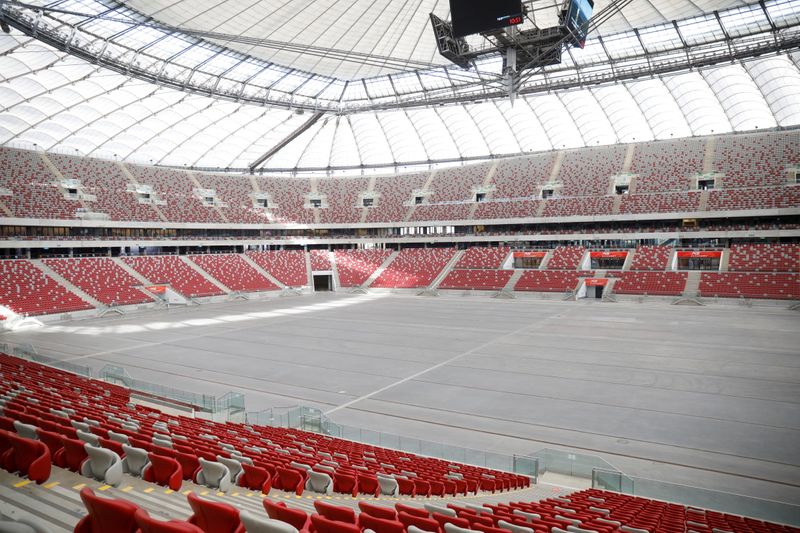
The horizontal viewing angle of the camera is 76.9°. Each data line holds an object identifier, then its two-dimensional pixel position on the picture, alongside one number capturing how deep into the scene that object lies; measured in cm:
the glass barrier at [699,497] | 1027
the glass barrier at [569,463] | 1310
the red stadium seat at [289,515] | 359
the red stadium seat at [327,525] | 329
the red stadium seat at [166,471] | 582
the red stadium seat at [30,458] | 492
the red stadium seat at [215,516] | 326
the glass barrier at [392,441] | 1349
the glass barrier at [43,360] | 2181
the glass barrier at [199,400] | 1734
